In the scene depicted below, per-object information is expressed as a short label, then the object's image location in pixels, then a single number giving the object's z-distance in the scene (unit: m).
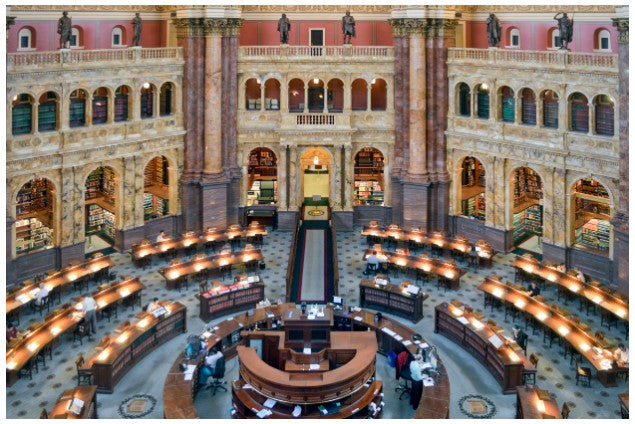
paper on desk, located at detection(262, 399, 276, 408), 18.03
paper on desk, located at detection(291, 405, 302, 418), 17.67
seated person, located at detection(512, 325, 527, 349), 22.44
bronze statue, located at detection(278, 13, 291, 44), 35.28
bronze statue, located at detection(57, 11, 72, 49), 29.83
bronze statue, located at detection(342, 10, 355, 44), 35.31
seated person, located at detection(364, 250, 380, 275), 30.33
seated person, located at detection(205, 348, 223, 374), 20.97
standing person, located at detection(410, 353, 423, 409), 19.62
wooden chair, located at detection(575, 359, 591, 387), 20.77
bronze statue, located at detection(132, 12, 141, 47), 32.84
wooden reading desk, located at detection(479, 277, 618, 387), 20.86
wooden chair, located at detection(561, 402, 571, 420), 17.72
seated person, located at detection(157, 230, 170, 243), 32.90
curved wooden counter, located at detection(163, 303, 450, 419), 18.11
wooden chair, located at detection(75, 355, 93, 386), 20.45
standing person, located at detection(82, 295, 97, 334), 24.27
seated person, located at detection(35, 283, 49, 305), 25.92
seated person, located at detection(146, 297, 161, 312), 23.84
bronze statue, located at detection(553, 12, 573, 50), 29.30
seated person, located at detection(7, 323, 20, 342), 21.94
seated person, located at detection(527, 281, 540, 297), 26.03
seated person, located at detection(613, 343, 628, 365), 20.88
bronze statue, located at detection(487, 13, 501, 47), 32.47
